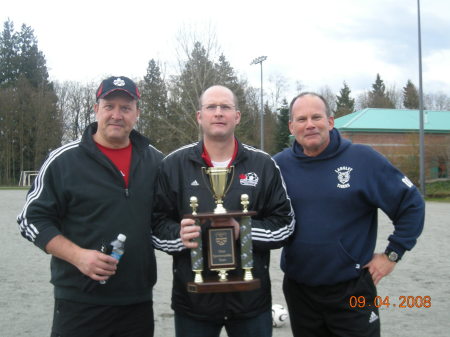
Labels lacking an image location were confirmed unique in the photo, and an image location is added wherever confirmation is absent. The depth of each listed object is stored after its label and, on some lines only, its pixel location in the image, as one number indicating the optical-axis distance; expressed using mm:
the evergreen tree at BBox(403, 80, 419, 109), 78544
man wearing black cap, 3420
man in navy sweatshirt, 3730
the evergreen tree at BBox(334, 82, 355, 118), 77312
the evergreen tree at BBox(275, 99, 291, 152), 55688
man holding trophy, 3408
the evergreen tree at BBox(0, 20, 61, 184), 51062
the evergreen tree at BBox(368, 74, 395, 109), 75562
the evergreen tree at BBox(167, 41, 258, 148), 39000
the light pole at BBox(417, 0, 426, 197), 26781
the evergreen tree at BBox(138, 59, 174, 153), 44722
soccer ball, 5718
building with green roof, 34625
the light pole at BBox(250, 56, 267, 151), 40941
